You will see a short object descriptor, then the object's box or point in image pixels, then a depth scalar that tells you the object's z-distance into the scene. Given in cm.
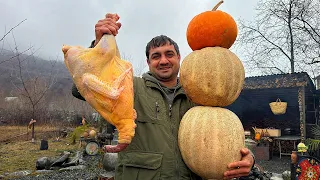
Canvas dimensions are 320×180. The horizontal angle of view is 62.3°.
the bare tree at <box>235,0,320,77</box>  1712
